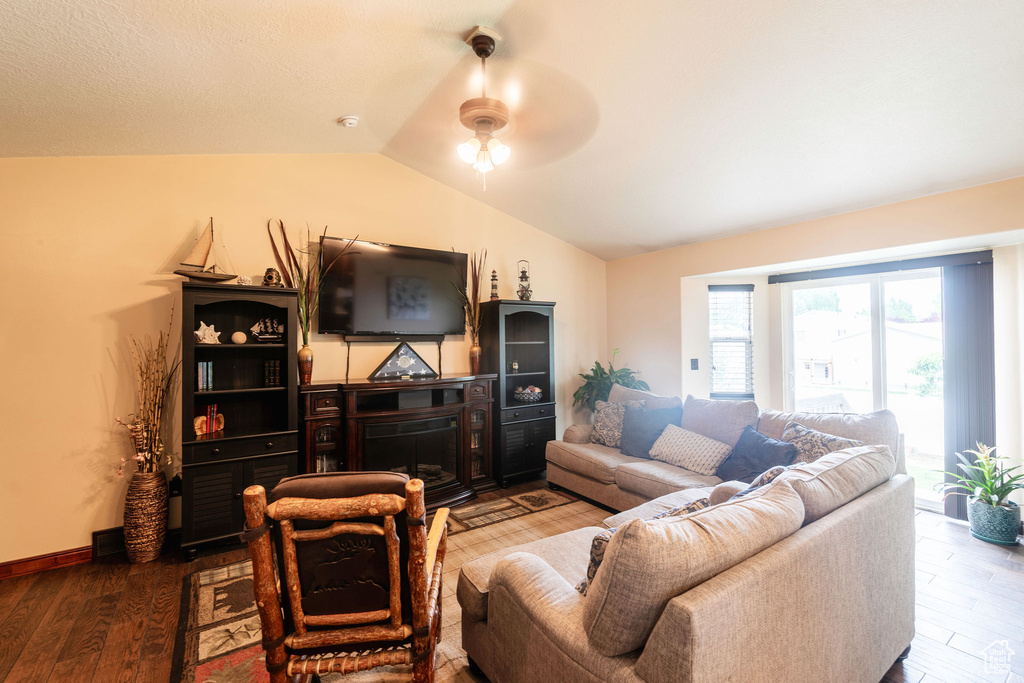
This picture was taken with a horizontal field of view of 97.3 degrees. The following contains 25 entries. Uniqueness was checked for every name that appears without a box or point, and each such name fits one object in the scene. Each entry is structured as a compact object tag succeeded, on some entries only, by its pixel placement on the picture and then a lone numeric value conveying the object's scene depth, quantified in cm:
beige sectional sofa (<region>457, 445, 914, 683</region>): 110
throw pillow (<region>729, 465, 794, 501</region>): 173
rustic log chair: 136
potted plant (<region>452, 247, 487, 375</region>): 439
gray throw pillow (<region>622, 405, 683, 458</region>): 366
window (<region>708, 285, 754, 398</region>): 473
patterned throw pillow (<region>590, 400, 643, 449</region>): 399
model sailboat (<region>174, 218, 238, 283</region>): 300
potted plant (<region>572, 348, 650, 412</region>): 495
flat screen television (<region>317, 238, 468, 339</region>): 371
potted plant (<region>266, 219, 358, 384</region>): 349
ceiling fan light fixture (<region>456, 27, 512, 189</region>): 238
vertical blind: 326
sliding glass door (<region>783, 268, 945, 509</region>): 363
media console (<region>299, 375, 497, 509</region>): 340
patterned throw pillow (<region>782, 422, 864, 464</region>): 253
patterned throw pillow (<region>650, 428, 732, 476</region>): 314
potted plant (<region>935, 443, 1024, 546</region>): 290
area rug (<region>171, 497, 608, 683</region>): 192
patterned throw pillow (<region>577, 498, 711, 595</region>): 134
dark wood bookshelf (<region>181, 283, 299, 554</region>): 292
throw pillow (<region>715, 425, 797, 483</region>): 272
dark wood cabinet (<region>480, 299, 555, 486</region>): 432
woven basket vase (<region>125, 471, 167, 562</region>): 286
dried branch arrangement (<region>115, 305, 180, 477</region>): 291
